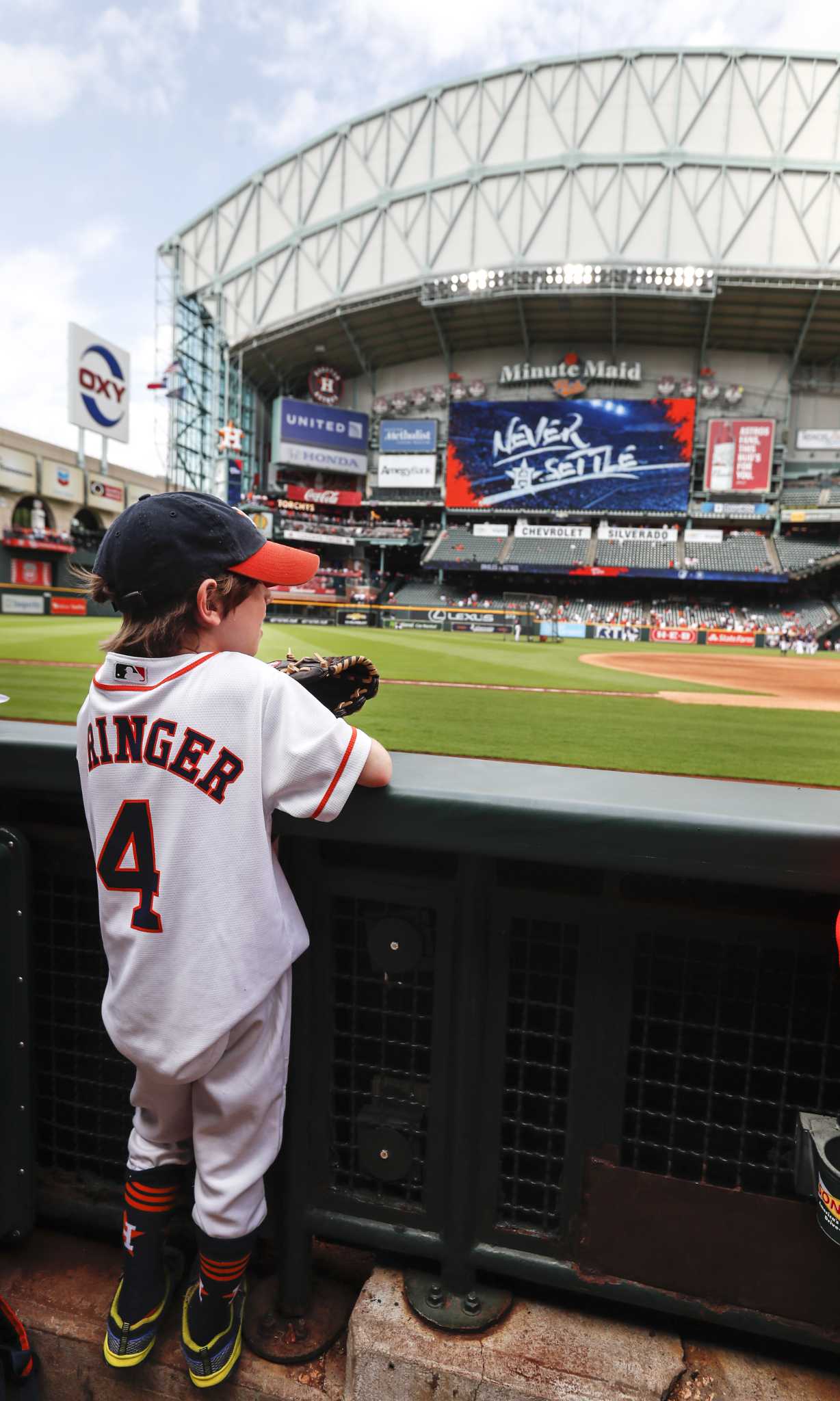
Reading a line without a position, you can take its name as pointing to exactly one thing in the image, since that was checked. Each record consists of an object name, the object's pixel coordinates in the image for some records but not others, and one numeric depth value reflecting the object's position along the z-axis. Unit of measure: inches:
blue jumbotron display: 1633.9
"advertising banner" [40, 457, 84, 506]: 1579.7
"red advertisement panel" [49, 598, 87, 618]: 1095.6
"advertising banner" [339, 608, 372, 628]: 1306.6
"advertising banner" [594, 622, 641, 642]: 1279.5
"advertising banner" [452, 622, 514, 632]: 1262.3
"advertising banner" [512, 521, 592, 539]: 1680.6
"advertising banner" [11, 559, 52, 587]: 1365.7
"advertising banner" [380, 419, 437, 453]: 1776.6
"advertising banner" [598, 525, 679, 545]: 1624.0
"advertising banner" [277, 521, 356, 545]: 1648.6
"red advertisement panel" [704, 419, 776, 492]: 1582.2
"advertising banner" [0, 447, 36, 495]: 1469.0
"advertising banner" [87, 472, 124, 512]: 1713.5
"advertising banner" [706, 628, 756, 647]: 1237.1
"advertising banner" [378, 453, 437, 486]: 1779.0
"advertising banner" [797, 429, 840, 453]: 1600.6
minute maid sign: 1656.0
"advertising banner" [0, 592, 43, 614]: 1041.5
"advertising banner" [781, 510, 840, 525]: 1505.9
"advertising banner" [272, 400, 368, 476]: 1779.0
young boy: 52.1
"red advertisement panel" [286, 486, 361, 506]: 1829.5
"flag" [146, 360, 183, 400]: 1548.2
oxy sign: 1470.2
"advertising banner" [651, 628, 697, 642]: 1286.9
